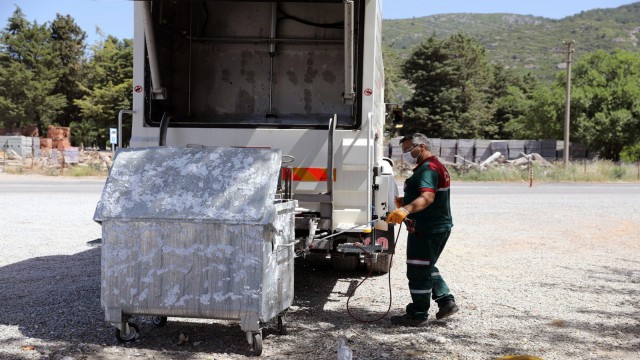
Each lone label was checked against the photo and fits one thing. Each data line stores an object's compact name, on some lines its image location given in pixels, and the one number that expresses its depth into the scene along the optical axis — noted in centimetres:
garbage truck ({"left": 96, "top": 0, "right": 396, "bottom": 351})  495
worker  570
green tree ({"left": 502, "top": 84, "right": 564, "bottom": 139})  4728
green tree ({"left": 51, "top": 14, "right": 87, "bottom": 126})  5816
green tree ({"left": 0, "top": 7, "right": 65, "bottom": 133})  5247
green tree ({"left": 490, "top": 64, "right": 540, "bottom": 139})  5922
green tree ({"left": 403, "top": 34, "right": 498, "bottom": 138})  5212
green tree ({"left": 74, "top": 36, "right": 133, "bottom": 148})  4816
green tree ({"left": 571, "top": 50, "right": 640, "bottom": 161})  4222
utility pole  3417
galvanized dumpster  459
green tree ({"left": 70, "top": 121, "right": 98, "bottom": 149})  5422
